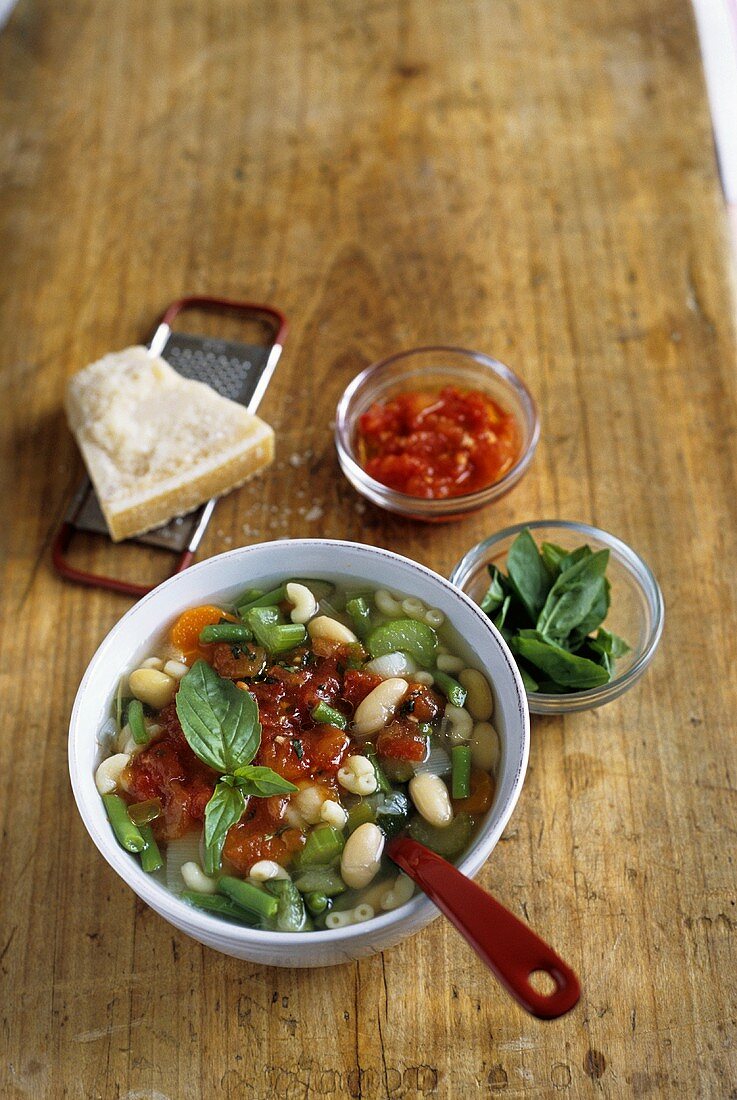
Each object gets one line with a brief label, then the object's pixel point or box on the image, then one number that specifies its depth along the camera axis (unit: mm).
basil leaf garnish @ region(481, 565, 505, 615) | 579
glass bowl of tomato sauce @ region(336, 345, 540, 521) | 626
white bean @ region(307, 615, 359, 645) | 537
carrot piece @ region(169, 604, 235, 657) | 545
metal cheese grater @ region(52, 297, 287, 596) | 637
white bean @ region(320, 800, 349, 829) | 496
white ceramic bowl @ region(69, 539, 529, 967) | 472
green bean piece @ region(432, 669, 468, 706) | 525
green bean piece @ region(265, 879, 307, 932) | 486
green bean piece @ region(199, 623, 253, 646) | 540
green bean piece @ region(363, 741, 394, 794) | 508
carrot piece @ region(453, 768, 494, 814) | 505
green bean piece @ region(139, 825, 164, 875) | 499
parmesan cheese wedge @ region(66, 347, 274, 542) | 633
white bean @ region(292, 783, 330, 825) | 500
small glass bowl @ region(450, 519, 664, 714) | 559
